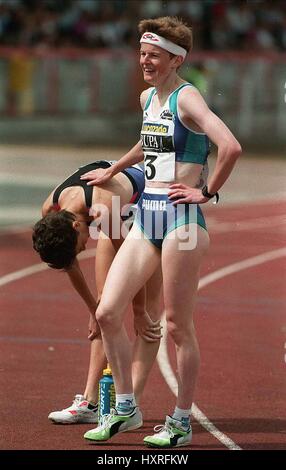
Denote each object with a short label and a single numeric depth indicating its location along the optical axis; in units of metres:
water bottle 15.40
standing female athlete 14.39
